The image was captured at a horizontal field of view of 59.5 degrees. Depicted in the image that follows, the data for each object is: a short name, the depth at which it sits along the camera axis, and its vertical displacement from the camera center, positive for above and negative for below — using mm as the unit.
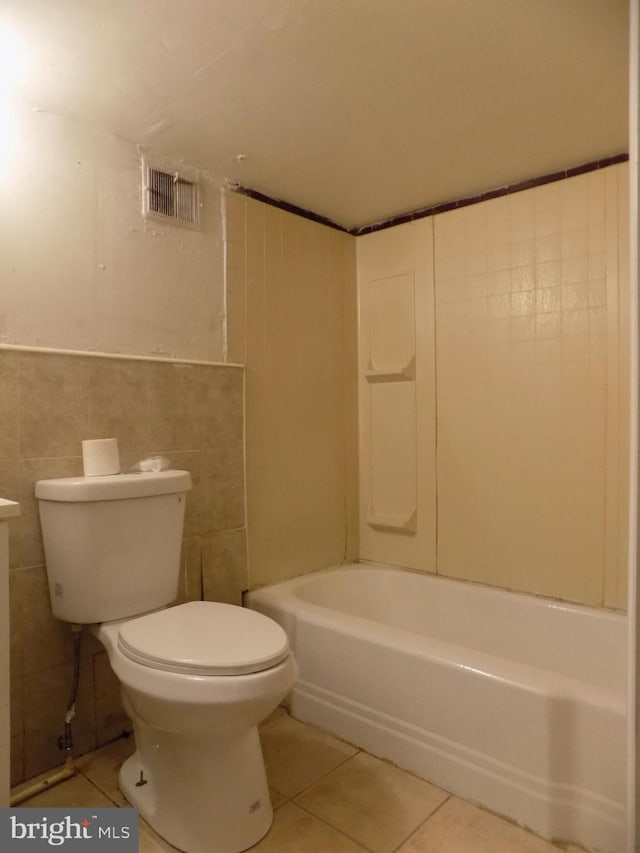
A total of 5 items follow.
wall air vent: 1854 +714
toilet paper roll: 1591 -142
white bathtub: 1333 -838
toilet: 1226 -569
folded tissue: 1751 -183
